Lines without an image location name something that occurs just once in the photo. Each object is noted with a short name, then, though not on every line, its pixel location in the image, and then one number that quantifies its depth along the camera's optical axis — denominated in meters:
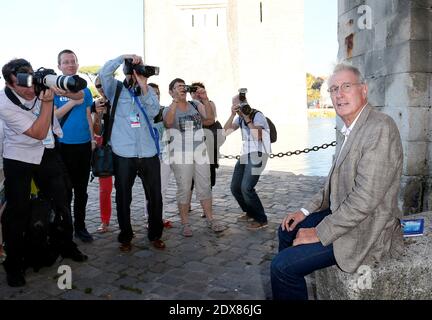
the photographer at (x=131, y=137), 4.09
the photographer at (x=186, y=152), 4.67
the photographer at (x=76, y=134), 4.29
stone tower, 27.12
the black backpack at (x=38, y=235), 3.65
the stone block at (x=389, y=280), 2.31
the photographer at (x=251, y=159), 4.89
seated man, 2.17
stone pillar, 4.35
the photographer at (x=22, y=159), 3.31
